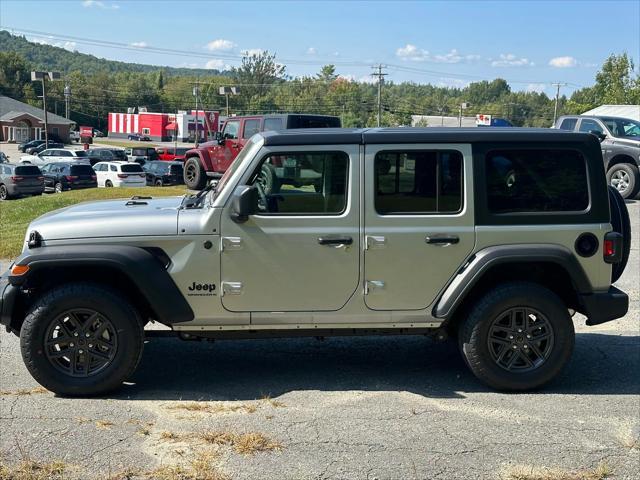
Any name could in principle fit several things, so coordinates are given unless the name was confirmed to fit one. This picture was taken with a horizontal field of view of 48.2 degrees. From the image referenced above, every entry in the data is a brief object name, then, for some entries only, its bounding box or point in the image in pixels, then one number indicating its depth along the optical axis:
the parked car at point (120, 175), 33.28
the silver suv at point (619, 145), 17.41
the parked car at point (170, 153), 54.53
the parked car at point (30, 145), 67.12
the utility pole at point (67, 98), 97.25
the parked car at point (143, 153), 54.88
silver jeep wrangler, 5.17
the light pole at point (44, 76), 45.62
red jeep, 17.75
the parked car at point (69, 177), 32.56
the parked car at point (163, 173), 34.91
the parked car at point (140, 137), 102.19
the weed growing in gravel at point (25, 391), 5.27
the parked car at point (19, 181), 29.20
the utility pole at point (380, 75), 54.83
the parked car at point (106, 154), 48.25
